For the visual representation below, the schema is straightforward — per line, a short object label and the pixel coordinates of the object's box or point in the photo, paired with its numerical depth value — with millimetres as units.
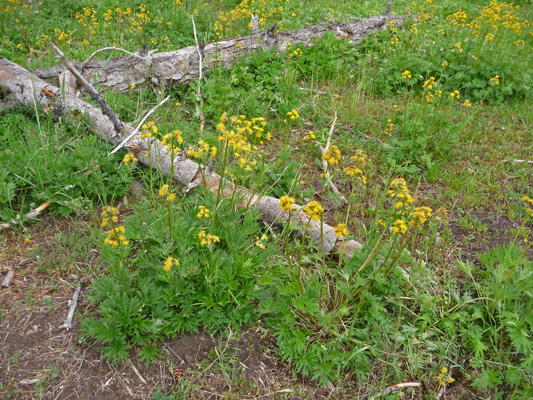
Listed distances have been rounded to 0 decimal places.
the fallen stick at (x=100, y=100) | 3347
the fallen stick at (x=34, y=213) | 3102
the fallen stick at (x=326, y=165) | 3896
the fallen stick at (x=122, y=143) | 3638
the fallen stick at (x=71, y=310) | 2564
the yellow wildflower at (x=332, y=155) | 2344
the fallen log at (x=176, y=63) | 4707
